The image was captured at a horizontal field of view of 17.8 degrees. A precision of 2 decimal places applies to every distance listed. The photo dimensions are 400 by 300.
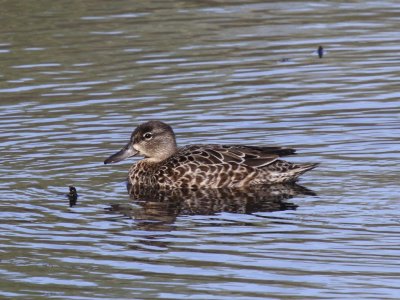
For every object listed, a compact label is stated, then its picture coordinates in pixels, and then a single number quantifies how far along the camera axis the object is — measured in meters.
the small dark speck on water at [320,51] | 19.69
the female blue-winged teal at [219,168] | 14.03
